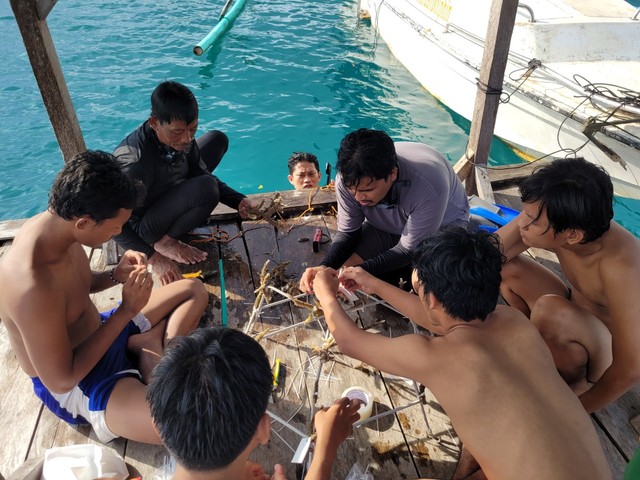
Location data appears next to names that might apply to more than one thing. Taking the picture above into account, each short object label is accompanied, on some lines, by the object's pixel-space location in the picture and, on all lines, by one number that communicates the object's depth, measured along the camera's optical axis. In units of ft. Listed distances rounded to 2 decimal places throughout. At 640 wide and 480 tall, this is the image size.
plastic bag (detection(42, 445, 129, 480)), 5.91
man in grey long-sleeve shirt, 7.82
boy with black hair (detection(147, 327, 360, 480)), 4.02
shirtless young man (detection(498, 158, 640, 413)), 6.44
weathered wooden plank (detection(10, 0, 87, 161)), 9.03
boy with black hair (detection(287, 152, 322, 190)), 14.56
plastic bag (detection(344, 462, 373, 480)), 6.45
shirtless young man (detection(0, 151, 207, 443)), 5.79
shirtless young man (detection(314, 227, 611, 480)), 4.71
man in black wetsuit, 9.17
